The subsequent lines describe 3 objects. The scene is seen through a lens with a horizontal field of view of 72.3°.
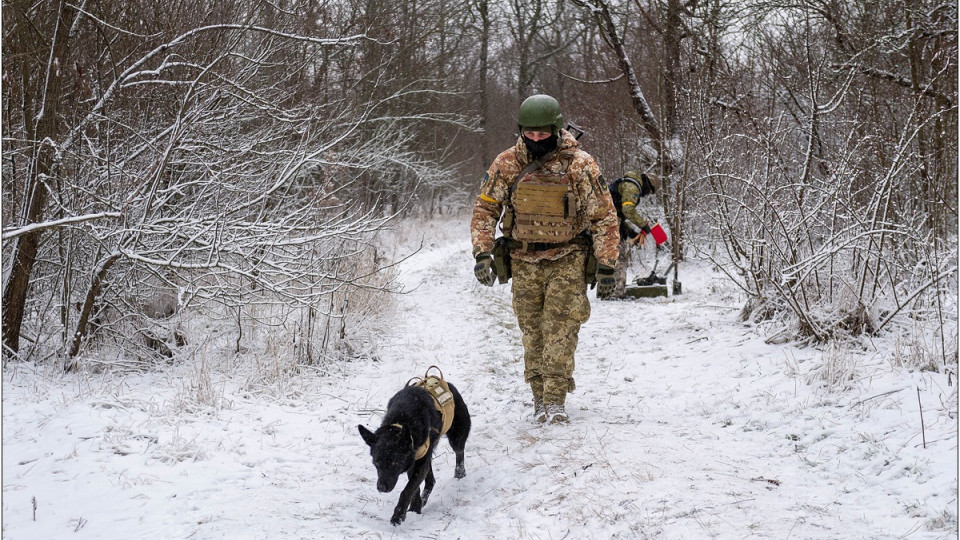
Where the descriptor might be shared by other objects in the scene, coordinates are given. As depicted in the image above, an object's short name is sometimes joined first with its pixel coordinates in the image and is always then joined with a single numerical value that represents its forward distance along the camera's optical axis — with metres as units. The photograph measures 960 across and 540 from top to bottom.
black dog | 3.50
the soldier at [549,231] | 4.59
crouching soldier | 6.26
